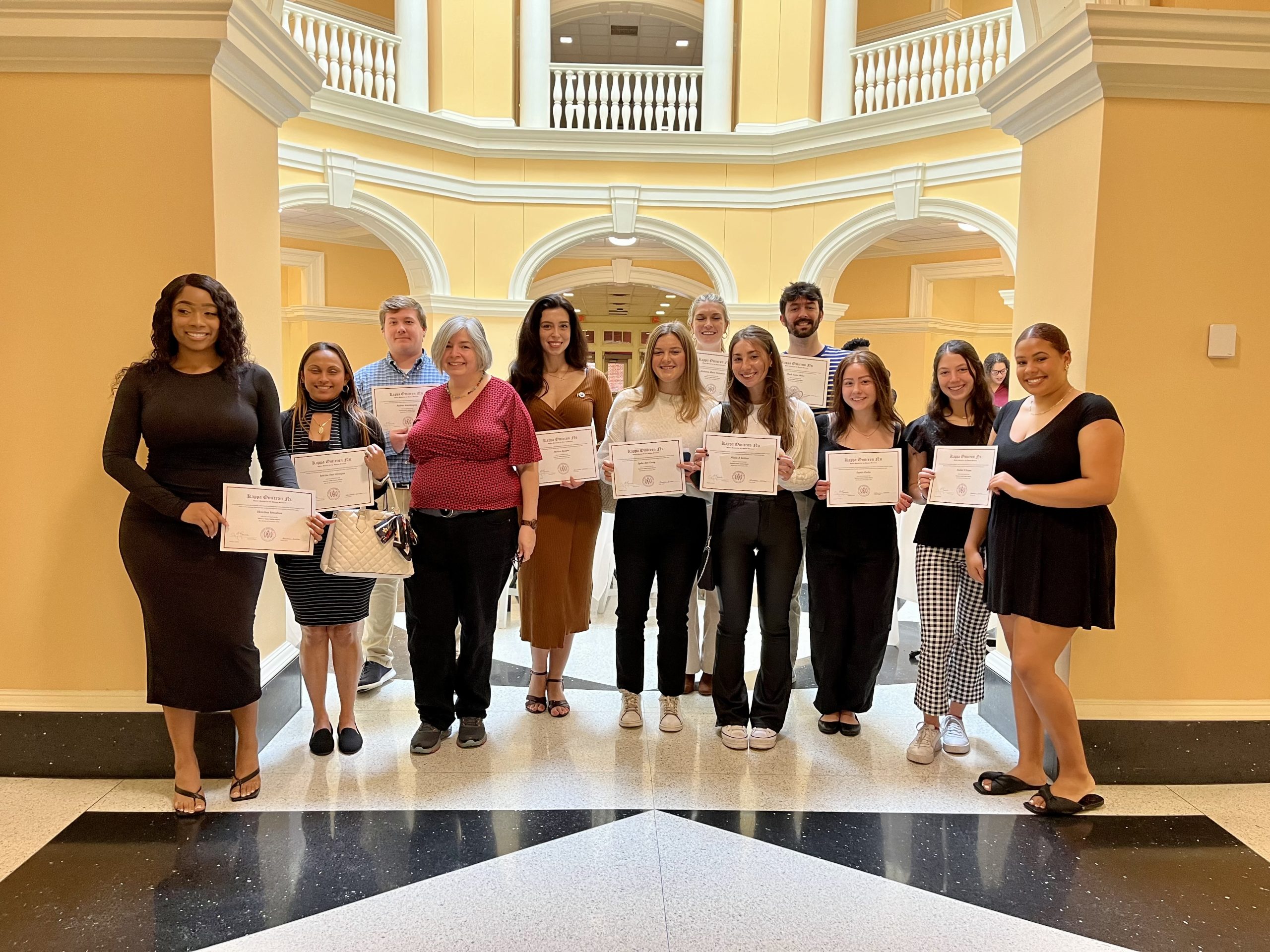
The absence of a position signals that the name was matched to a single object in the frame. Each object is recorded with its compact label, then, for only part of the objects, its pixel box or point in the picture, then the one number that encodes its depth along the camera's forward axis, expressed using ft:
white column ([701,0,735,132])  29.35
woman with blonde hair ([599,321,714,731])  10.61
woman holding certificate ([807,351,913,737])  10.50
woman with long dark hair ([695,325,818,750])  10.25
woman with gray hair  9.99
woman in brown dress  11.05
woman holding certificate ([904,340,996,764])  10.23
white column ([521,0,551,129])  29.14
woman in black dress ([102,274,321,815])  8.49
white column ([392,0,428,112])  27.61
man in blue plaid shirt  12.09
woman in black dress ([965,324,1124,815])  8.65
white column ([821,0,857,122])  28.12
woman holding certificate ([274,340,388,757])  10.05
